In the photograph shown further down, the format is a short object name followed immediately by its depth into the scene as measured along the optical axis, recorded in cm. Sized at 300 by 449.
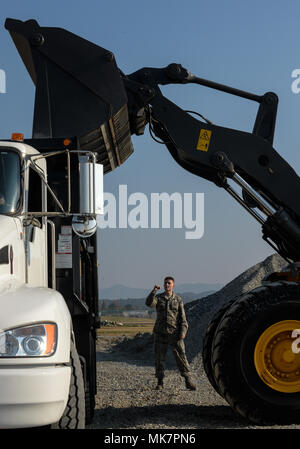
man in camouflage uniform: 1159
